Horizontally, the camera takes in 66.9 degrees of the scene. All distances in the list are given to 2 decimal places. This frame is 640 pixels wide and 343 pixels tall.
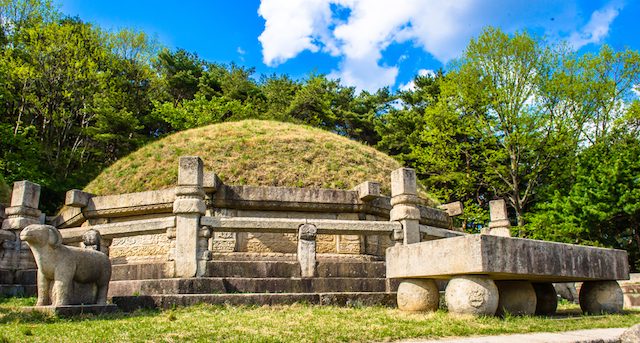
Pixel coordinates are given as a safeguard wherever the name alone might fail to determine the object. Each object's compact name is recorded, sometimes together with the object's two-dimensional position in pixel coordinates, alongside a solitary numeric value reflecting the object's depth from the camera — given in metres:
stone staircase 7.69
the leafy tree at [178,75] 35.12
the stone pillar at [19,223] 11.55
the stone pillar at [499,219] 12.61
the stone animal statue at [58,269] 6.91
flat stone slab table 5.59
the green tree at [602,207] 18.33
